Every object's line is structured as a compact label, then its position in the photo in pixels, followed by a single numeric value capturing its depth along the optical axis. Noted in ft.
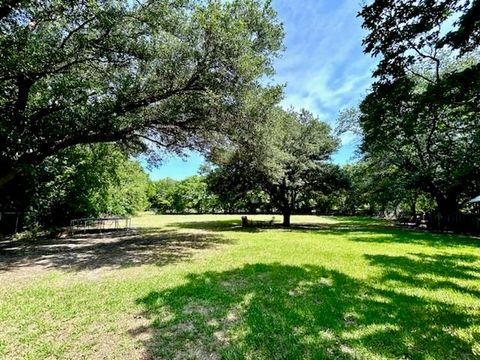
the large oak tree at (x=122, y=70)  26.43
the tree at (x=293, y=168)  57.07
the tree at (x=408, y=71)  15.74
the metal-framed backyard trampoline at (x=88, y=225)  48.98
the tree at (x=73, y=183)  47.85
